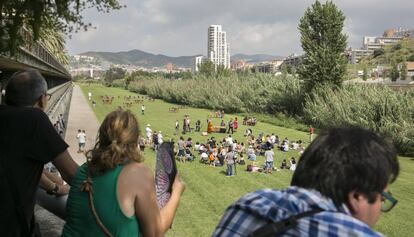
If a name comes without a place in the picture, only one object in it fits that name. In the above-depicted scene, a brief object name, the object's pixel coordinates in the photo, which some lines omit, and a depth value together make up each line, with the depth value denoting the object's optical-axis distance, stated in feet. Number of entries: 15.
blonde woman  8.35
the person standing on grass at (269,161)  69.41
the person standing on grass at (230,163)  66.13
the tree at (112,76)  626.64
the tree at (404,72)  380.04
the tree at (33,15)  20.53
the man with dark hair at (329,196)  5.28
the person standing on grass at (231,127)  115.85
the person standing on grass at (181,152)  76.67
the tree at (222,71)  262.88
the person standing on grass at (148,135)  93.24
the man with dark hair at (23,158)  9.81
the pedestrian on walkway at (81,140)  79.30
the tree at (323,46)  137.80
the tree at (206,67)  317.50
